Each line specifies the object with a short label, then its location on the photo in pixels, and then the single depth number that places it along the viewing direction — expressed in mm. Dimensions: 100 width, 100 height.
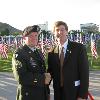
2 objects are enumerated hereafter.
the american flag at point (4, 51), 14321
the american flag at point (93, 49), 11348
